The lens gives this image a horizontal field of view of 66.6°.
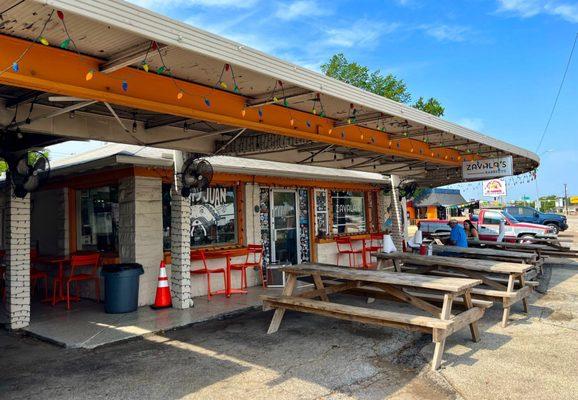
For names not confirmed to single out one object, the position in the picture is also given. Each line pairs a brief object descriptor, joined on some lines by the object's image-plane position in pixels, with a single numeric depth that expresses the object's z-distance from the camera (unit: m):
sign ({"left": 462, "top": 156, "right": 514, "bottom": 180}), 9.58
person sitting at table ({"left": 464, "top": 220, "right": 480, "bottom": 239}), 11.28
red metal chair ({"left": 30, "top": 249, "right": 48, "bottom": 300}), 8.38
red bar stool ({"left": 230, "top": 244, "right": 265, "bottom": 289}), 8.84
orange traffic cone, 7.46
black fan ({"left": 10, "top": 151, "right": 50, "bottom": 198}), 6.21
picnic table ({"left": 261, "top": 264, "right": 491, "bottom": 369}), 4.55
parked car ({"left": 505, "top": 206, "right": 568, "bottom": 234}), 24.89
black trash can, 7.07
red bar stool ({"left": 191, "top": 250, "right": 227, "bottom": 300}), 8.20
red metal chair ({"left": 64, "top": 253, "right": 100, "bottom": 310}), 7.59
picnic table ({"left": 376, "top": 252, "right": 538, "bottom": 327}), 5.99
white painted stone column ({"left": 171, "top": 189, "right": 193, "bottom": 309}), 7.43
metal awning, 3.29
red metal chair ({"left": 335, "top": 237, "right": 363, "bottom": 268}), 11.91
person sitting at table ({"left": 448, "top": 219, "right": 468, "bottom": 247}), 9.58
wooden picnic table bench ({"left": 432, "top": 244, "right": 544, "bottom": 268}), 8.21
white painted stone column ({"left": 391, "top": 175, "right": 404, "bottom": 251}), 13.05
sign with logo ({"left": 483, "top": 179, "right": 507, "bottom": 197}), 32.83
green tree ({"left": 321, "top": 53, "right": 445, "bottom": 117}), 30.27
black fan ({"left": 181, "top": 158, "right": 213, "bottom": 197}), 7.14
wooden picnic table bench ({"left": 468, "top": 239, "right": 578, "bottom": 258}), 10.82
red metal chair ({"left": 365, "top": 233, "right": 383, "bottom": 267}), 12.93
